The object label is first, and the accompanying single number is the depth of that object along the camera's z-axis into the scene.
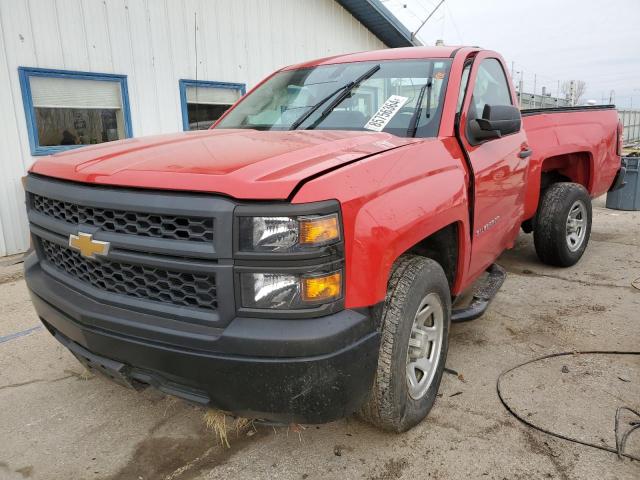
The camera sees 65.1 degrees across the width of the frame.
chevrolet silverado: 1.75
